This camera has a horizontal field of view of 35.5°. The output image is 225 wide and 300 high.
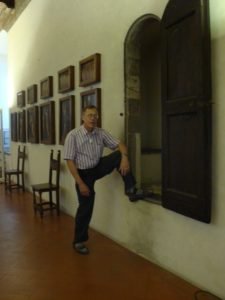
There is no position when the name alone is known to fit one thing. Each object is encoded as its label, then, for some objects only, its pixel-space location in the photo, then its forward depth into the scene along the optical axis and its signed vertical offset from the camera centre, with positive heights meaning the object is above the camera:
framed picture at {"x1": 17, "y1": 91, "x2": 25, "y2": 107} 7.24 +0.83
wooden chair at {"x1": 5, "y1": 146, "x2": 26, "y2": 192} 7.25 -0.72
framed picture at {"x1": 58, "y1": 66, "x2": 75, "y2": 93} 4.75 +0.82
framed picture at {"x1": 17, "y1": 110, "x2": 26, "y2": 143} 7.26 +0.26
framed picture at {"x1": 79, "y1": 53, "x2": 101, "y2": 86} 3.97 +0.81
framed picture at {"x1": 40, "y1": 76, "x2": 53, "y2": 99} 5.61 +0.83
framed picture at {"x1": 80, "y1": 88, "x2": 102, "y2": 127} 4.00 +0.47
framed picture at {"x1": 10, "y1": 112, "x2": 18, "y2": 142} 8.02 +0.28
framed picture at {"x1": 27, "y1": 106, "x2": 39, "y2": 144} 6.33 +0.25
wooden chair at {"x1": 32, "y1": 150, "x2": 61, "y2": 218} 5.02 -0.72
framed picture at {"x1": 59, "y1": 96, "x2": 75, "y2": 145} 4.79 +0.31
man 3.42 -0.23
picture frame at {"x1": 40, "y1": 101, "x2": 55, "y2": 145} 5.52 +0.25
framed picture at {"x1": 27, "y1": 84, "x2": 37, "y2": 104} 6.42 +0.82
